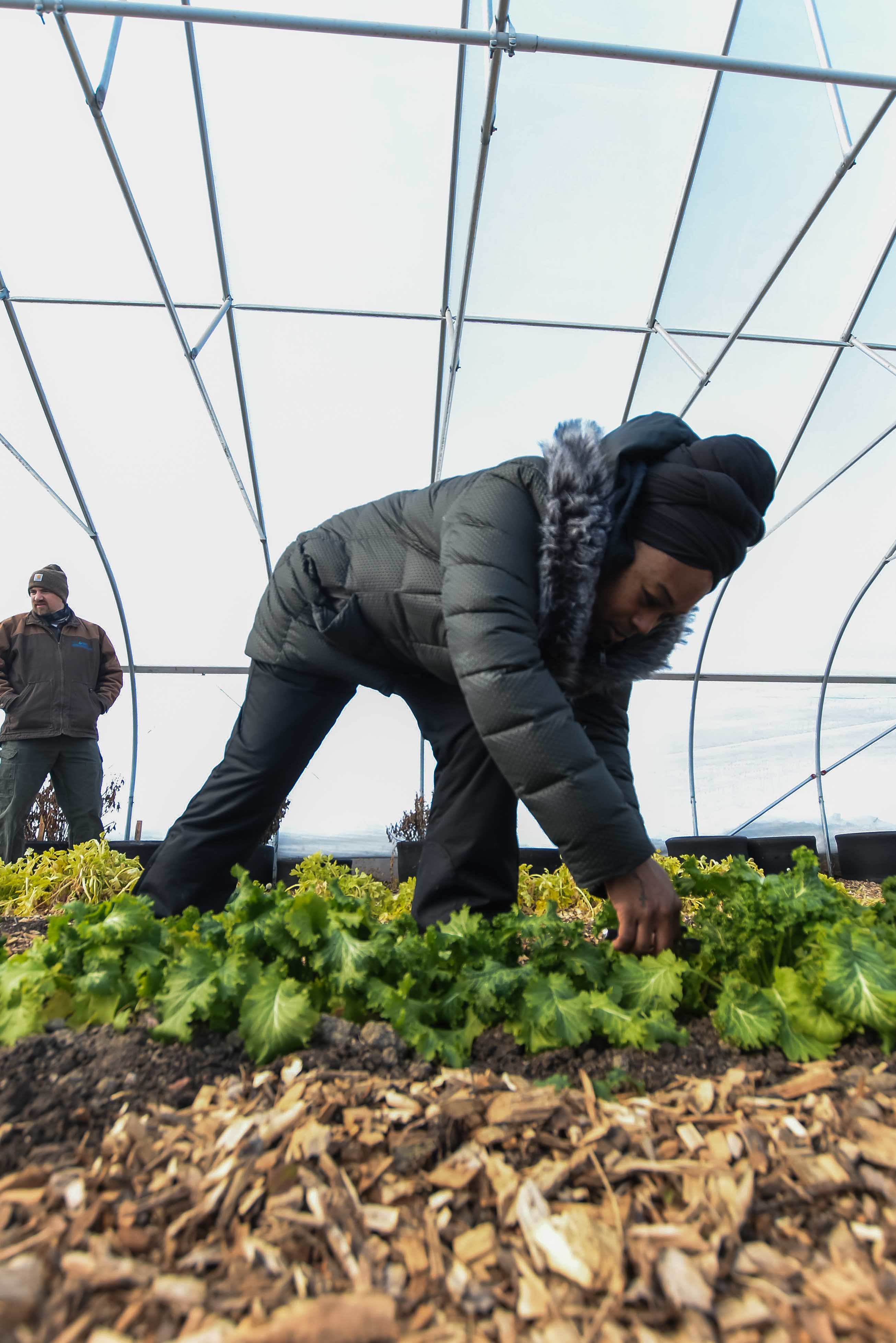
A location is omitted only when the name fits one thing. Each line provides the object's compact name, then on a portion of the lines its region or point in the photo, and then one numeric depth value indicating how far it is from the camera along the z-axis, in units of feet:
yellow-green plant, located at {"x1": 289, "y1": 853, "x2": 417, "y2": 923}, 12.76
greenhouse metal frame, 10.91
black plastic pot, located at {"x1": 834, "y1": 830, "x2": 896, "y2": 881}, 21.61
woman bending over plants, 5.63
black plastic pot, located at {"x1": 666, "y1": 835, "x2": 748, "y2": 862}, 21.58
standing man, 16.43
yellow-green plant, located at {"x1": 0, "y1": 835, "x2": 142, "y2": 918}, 12.98
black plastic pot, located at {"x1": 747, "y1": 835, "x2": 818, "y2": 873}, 22.03
